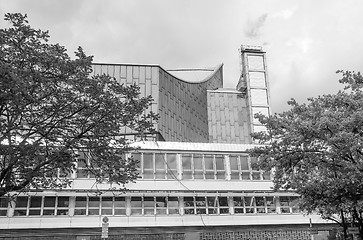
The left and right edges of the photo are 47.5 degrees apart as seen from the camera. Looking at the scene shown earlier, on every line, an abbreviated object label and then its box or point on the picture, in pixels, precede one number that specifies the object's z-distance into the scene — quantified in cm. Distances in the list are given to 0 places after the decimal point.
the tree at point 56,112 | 913
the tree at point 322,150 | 1411
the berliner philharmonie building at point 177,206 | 2450
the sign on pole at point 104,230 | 1380
